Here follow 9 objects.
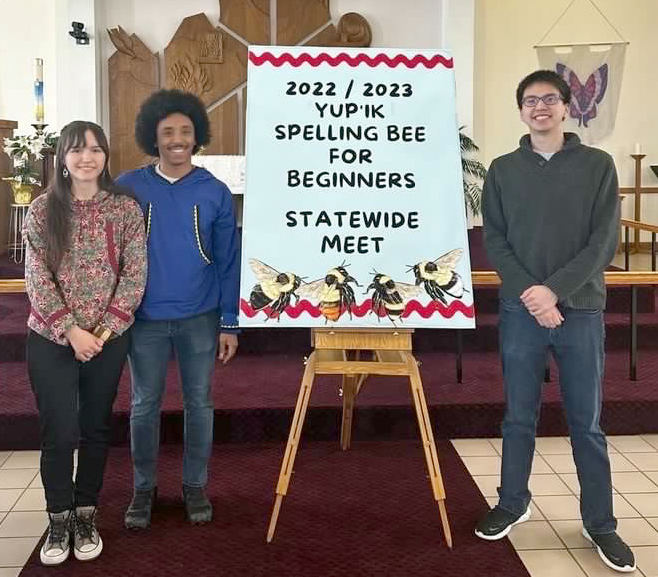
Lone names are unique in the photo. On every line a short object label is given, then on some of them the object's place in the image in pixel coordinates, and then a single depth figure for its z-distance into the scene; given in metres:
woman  2.41
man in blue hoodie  2.59
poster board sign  2.53
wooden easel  2.55
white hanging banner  8.04
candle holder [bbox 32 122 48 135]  6.32
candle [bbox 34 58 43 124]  6.48
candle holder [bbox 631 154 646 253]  7.90
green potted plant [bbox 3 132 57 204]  6.03
